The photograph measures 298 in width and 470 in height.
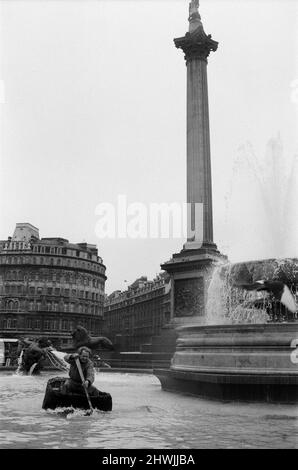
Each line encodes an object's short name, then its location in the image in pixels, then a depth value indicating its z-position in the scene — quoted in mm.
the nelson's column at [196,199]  27156
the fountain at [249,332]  9555
